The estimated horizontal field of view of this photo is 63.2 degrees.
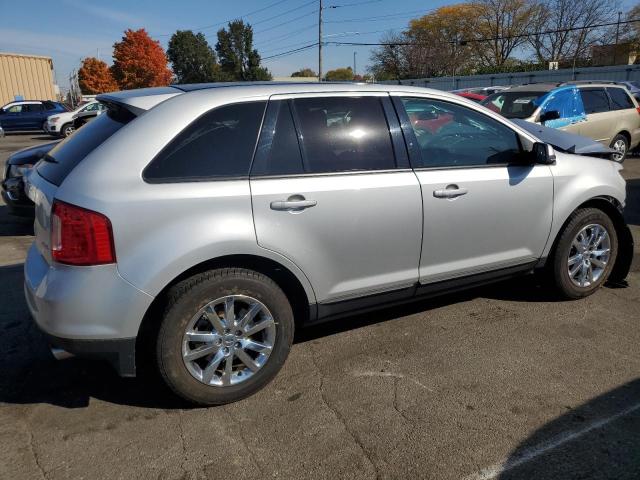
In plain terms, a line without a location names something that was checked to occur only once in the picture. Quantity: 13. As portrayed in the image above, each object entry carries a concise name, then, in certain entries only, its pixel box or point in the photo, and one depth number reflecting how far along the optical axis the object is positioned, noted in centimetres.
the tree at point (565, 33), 5306
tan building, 3209
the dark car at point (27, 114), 2492
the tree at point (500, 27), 6317
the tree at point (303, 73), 8372
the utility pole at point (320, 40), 4004
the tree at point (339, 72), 7763
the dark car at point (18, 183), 613
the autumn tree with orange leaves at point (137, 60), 6631
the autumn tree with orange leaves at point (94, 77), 7231
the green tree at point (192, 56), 7381
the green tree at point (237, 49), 7519
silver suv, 261
